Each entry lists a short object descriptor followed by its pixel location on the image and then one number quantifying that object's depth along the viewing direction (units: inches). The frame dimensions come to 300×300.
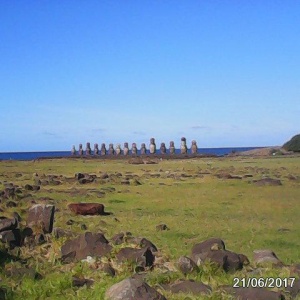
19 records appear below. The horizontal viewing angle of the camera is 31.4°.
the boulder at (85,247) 387.2
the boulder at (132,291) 276.8
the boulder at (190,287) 294.8
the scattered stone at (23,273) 342.0
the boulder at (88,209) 627.2
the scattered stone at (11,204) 674.3
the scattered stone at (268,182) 922.6
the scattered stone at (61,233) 454.6
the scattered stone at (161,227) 533.2
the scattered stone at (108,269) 346.6
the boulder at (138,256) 360.2
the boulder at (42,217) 491.1
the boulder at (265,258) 368.8
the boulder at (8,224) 443.2
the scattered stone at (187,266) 338.0
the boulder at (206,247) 373.0
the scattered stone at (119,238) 435.5
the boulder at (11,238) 424.5
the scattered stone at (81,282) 327.3
